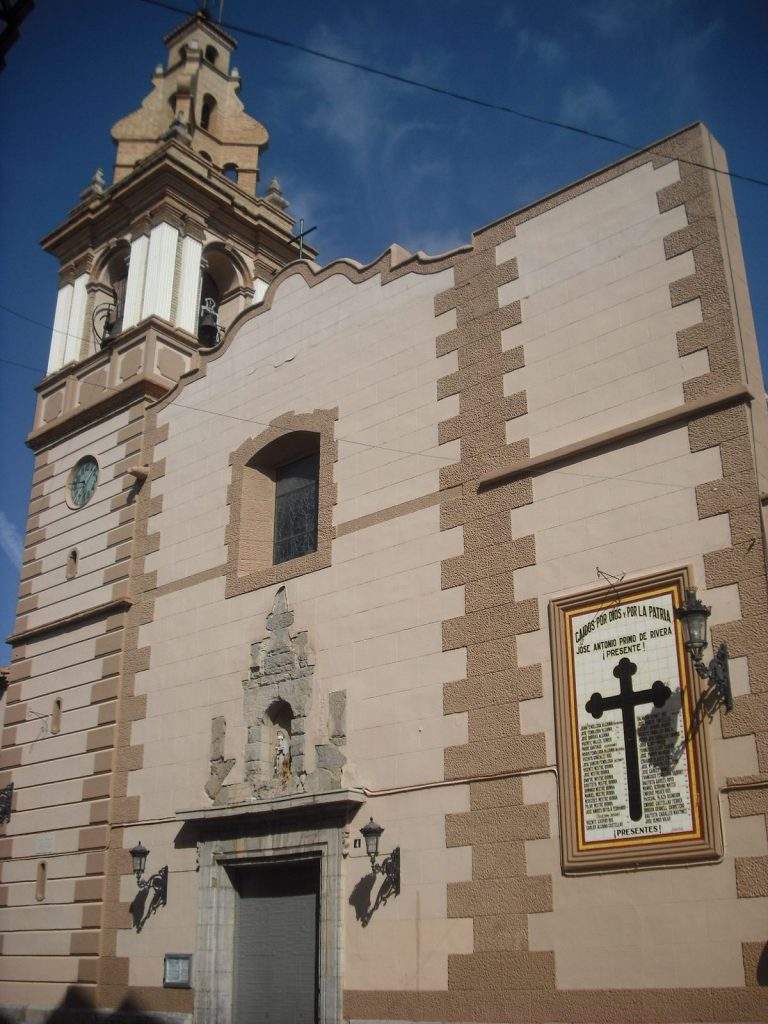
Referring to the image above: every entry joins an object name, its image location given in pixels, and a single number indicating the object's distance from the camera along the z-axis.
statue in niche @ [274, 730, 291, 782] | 13.77
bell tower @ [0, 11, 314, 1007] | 15.96
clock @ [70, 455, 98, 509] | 18.83
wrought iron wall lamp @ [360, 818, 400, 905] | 12.06
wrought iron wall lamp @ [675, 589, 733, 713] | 9.96
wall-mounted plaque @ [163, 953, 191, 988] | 13.76
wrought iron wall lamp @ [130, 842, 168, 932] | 14.55
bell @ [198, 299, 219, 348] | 20.67
